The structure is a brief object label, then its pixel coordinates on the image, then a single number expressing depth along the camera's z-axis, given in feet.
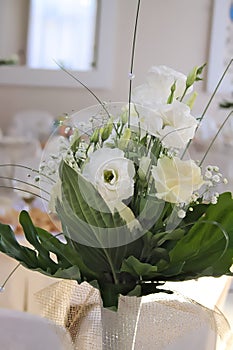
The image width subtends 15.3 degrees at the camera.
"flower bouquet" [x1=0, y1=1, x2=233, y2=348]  3.68
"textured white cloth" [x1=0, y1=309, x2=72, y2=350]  4.78
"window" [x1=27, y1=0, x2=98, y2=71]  27.43
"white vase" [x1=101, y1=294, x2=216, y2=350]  3.94
